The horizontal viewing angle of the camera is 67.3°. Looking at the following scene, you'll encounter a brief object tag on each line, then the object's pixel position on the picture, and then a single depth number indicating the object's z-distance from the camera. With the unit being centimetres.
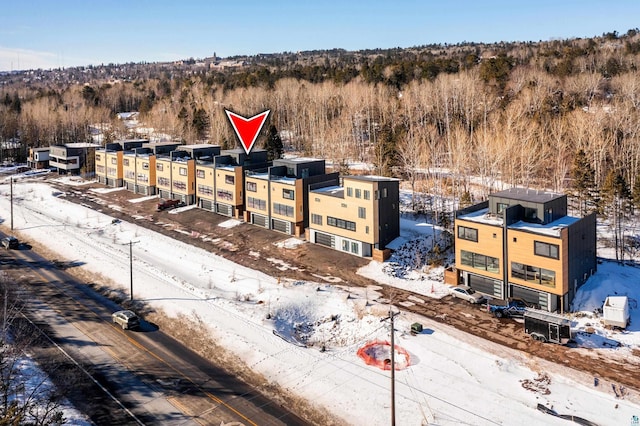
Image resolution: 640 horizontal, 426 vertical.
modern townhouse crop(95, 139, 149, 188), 8712
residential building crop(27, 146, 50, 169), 11056
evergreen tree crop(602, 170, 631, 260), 5272
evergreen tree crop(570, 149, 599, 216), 5484
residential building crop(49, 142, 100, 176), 10081
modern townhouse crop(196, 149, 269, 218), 6444
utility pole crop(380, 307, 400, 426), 2073
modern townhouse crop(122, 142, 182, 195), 7969
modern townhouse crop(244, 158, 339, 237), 5653
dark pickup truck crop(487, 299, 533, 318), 3565
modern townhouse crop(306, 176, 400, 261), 4847
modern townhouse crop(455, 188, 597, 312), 3600
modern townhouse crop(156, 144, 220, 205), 7225
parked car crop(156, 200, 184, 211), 7056
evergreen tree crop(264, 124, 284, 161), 9081
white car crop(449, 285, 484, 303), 3836
